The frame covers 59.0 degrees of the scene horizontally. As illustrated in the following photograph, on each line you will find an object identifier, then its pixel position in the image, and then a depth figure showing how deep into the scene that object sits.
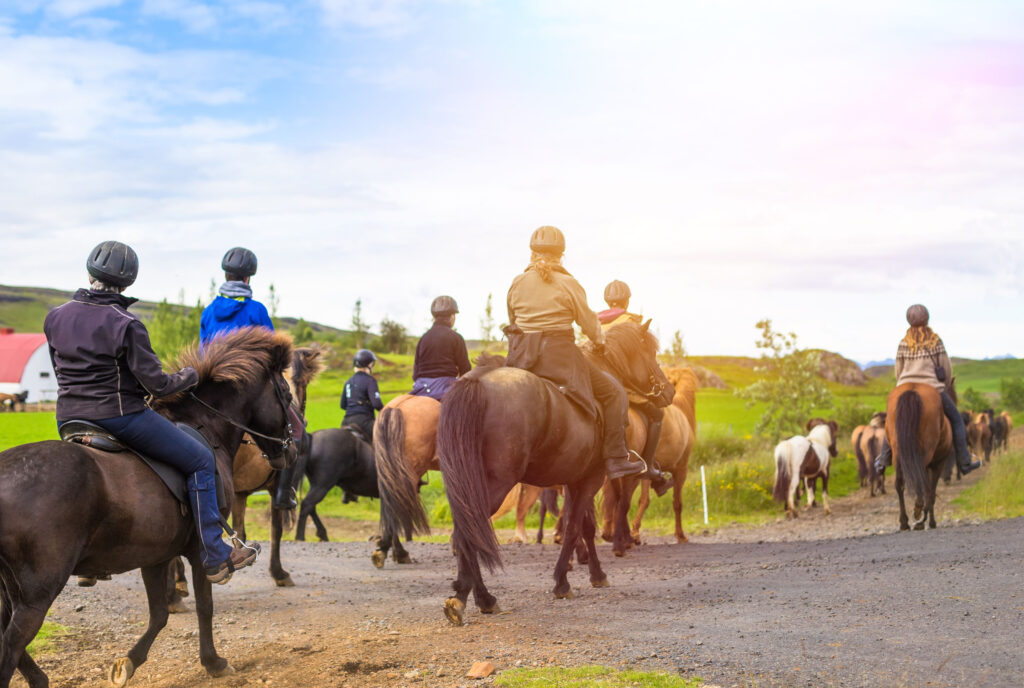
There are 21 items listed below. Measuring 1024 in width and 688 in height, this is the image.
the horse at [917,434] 12.79
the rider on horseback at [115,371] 5.12
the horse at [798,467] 17.56
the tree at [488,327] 37.88
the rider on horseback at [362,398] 12.52
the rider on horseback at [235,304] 8.20
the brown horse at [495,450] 6.79
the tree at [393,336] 84.12
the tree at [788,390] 28.22
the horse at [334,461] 13.27
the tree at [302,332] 79.54
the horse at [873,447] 20.72
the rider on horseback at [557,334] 7.70
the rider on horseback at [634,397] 10.70
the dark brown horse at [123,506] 4.59
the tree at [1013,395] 46.84
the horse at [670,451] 11.48
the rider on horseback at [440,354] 10.71
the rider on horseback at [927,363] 12.97
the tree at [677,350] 32.53
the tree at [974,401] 39.94
